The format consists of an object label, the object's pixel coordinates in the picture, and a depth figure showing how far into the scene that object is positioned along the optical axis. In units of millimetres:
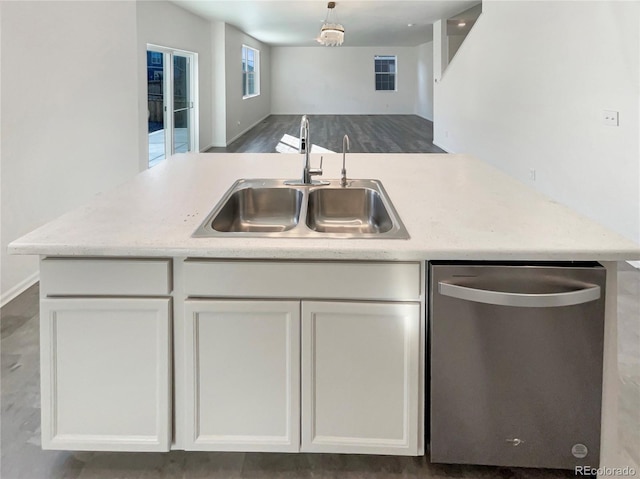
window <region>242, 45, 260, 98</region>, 13055
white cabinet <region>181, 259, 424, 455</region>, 1366
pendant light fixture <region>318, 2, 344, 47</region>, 8148
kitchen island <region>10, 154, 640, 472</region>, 1337
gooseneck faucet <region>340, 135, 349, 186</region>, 2117
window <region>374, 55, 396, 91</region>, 17625
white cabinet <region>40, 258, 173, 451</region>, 1374
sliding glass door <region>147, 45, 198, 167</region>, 7227
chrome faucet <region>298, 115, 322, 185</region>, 2081
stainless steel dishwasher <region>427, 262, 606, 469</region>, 1312
